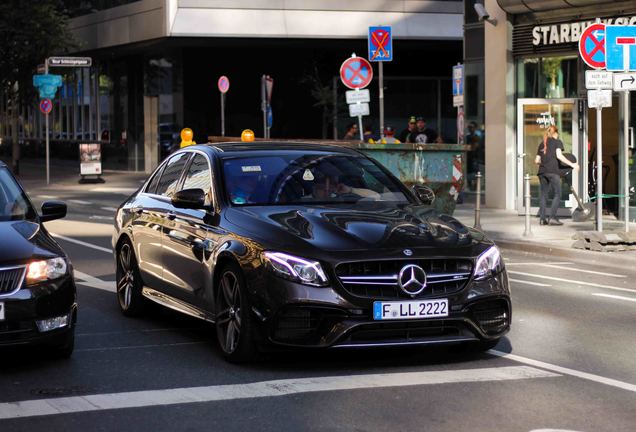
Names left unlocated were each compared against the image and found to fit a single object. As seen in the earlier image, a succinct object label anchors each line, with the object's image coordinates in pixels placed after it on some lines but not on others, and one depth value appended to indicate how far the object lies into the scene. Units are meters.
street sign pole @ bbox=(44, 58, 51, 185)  39.34
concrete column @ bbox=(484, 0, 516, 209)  26.08
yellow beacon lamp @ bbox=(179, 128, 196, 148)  22.87
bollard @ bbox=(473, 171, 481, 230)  20.11
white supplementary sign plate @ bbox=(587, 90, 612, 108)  17.77
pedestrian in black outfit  22.16
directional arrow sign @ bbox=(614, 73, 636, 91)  17.50
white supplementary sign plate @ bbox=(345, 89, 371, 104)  23.83
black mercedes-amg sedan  7.79
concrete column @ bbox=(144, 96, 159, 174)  47.19
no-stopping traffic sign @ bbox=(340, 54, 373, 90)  23.86
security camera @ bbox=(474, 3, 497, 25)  25.98
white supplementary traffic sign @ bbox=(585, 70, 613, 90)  17.64
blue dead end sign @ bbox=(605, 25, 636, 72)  17.53
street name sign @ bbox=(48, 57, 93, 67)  37.31
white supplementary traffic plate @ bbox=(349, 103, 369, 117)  23.84
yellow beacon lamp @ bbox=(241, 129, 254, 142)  20.97
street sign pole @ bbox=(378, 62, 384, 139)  22.74
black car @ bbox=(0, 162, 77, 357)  7.98
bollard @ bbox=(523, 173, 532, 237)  19.25
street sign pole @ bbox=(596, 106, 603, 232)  17.57
